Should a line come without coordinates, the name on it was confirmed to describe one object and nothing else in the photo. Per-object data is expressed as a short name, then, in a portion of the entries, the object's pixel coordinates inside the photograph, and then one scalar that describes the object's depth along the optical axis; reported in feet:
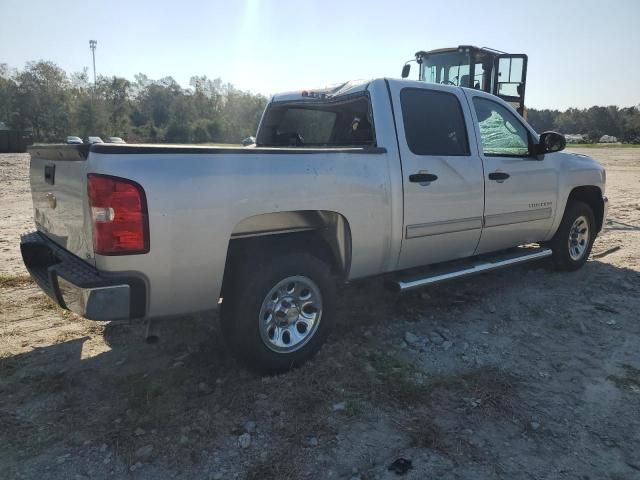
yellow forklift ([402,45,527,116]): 38.88
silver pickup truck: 8.89
